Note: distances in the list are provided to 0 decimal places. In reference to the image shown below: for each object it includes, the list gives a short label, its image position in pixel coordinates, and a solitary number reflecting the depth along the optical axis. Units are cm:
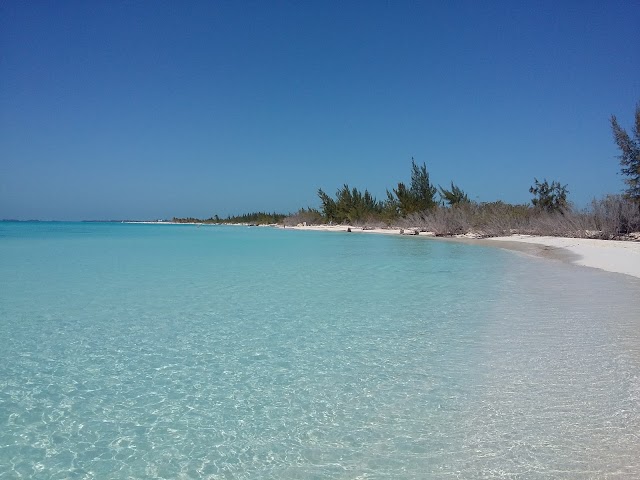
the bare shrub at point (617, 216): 1934
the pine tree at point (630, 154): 2055
